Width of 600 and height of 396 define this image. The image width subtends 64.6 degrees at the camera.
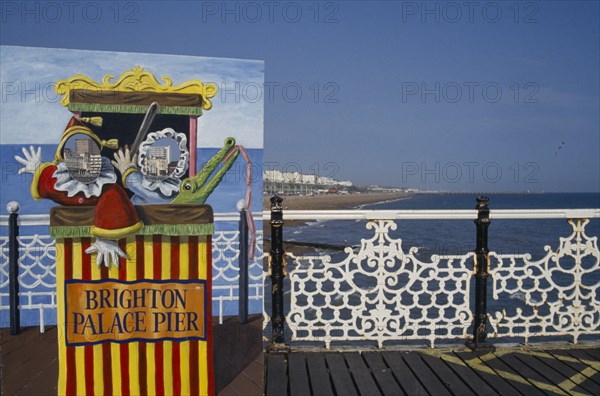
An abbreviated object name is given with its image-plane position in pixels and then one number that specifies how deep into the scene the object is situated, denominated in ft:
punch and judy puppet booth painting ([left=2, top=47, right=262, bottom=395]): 7.66
